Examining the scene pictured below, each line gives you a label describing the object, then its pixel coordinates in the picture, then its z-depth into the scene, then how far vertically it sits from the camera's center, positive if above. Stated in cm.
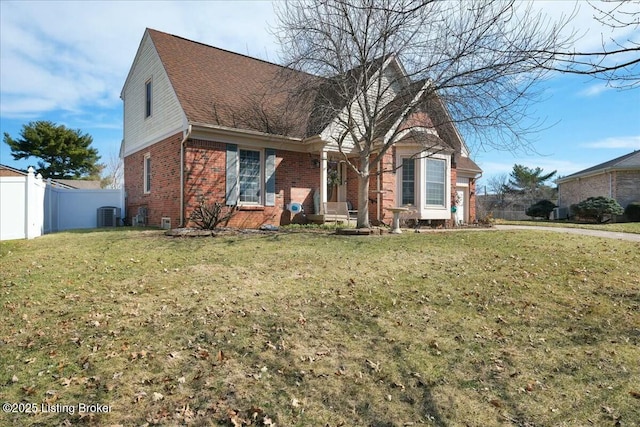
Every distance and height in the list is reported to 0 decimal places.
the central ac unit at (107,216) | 1695 +1
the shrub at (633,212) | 2223 +36
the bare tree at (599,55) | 368 +159
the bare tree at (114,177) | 4125 +442
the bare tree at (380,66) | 950 +410
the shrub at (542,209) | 2822 +65
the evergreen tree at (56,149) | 3466 +623
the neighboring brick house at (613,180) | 2391 +251
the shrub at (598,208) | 2181 +57
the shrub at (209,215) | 1141 +5
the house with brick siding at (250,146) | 1236 +254
